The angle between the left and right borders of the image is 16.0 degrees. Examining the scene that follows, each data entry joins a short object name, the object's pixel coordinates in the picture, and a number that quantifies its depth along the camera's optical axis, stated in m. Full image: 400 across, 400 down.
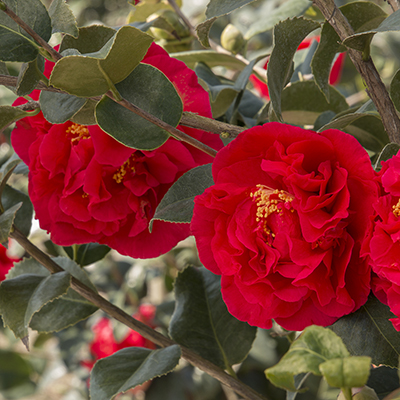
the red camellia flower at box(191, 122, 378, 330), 0.77
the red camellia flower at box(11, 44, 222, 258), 0.84
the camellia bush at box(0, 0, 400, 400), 0.77
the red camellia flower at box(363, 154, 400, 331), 0.74
